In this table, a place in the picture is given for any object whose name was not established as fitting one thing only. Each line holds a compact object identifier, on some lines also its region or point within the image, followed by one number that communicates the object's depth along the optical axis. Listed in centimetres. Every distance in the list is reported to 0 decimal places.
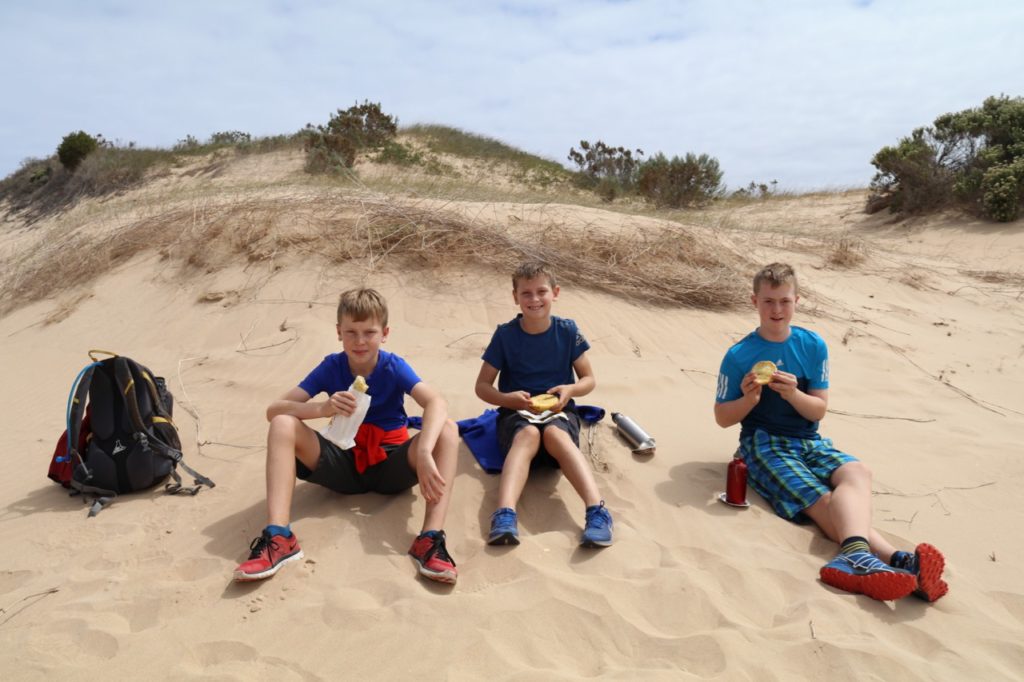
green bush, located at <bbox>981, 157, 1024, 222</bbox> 1145
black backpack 361
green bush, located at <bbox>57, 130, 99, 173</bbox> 1900
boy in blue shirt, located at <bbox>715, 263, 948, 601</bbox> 309
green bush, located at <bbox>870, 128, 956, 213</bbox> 1295
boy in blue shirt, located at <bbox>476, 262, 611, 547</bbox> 330
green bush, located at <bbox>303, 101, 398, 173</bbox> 1714
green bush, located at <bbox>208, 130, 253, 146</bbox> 2006
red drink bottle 340
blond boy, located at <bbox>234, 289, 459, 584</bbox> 285
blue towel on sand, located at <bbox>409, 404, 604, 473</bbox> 380
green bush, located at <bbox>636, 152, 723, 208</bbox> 1617
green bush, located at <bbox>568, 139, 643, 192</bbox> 1934
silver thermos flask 411
